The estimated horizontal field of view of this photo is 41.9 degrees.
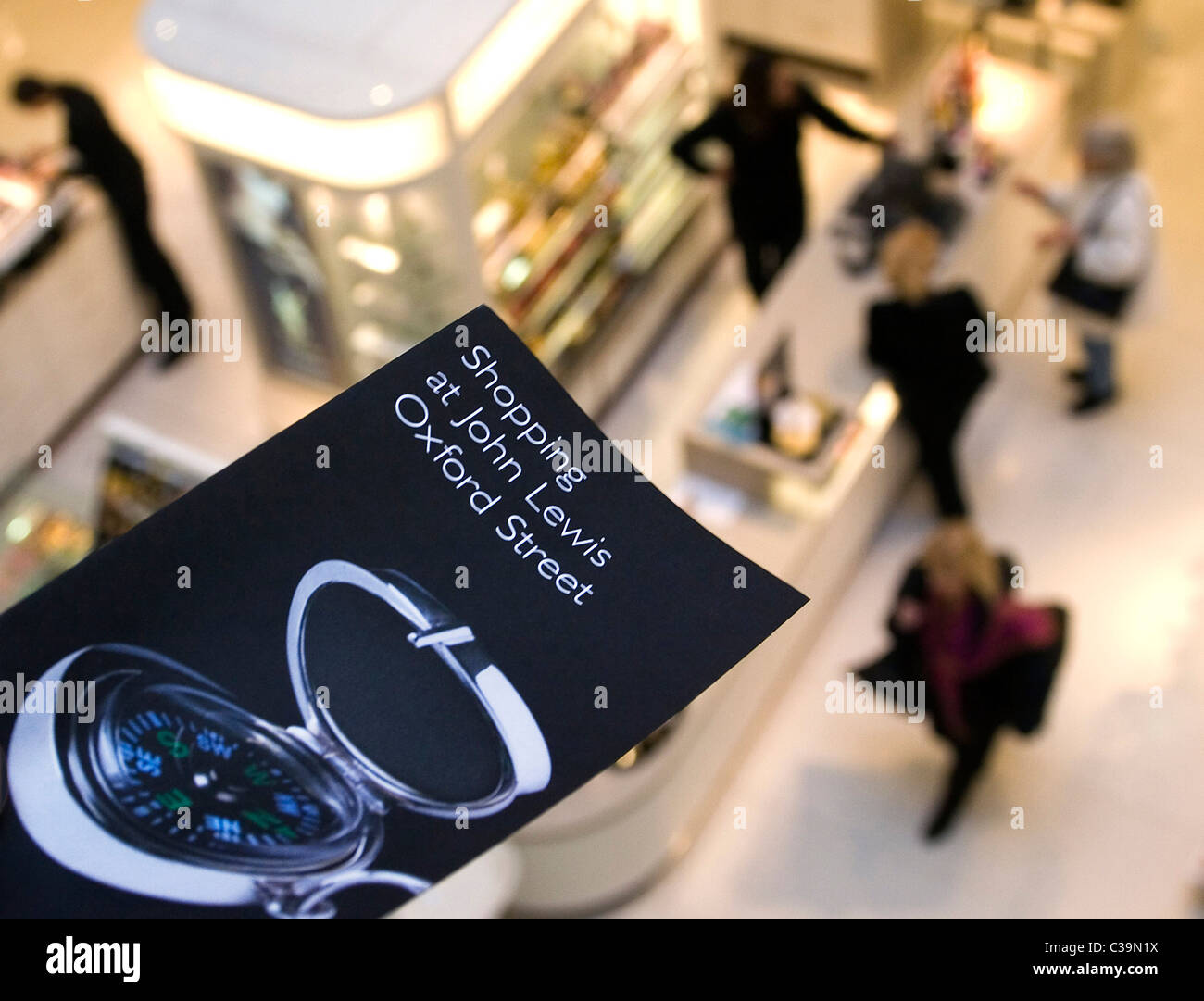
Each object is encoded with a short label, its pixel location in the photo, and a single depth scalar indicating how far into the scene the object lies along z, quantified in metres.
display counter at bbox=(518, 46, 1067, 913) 5.12
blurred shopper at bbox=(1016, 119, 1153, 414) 5.62
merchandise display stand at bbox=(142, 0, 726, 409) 5.18
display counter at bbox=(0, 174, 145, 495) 6.48
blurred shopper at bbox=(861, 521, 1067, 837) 4.81
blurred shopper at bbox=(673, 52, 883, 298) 5.90
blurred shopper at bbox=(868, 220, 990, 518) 5.49
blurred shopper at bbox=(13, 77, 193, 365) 6.27
